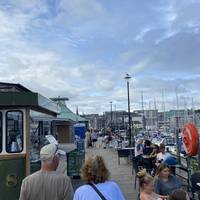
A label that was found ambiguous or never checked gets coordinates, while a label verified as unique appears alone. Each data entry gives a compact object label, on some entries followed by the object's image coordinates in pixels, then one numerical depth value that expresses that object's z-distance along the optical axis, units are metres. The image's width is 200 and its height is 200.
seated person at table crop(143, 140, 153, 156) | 8.55
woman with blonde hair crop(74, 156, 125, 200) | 2.23
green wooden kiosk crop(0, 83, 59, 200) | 4.12
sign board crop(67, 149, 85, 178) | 7.82
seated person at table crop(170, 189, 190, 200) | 2.73
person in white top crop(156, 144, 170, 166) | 6.45
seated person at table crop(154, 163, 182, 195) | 4.11
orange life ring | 5.77
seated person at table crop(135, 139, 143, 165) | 8.04
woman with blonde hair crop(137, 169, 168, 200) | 3.43
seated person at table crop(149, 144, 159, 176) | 7.60
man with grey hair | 2.51
